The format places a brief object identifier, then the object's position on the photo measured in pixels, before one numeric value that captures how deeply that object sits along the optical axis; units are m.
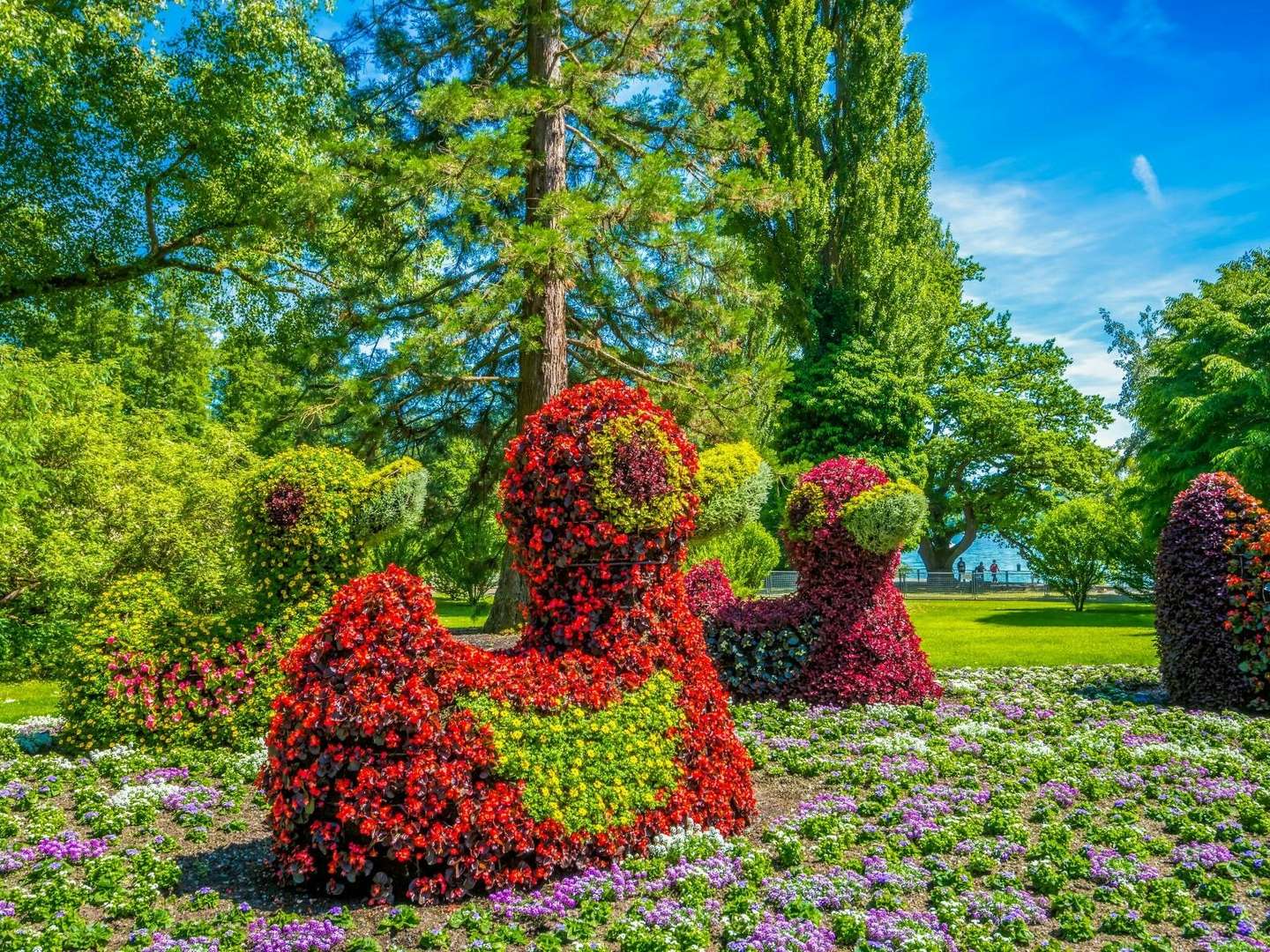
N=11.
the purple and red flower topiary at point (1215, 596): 8.95
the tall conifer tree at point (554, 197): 11.57
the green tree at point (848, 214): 24.73
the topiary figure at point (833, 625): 9.05
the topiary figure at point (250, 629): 7.25
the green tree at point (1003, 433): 36.66
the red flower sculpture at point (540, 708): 4.19
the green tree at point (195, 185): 13.51
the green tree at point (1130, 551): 23.33
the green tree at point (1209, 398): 18.11
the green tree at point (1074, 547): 26.09
